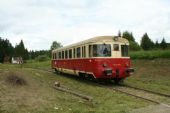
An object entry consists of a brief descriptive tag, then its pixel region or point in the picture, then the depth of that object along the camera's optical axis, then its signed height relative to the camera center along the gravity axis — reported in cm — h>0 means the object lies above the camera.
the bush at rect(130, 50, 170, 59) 1405 +30
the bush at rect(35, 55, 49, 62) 3990 +26
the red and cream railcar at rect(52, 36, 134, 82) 935 +1
